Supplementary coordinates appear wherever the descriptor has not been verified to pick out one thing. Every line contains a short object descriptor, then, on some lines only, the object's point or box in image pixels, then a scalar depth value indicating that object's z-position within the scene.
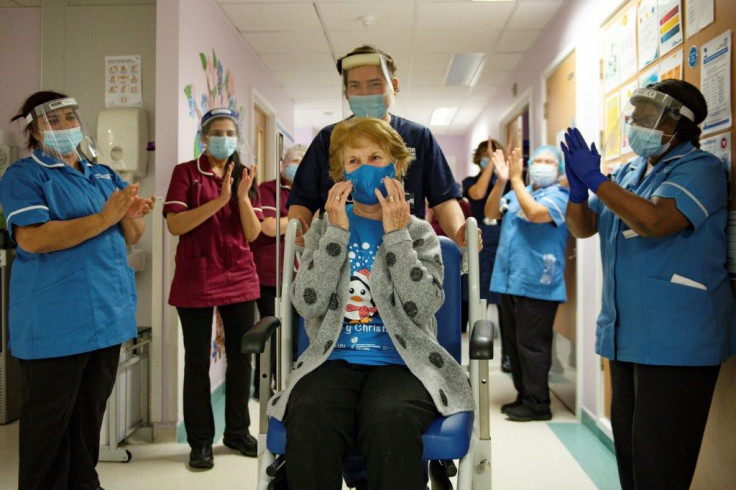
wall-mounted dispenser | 3.27
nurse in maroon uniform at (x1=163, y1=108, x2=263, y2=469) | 2.58
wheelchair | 1.37
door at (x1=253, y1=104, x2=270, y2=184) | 5.34
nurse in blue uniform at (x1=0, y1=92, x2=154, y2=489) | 1.90
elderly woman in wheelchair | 1.32
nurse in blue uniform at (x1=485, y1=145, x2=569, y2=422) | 3.21
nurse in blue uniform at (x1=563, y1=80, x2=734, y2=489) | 1.68
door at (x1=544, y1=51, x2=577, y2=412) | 3.68
